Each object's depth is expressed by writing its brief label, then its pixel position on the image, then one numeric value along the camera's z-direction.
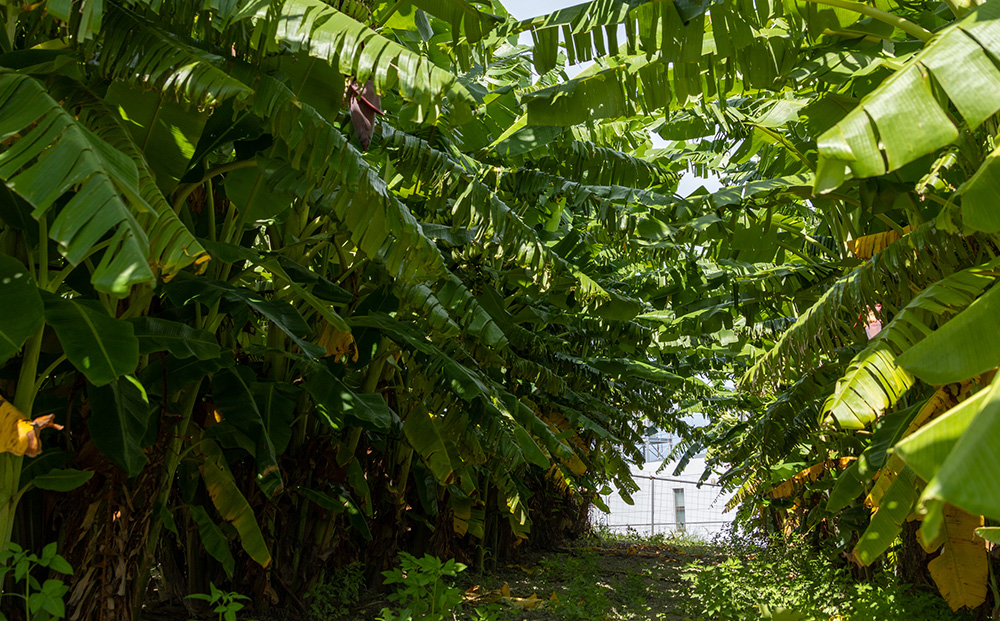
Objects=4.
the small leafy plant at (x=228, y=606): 3.62
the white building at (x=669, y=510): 27.94
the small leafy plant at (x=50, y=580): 2.99
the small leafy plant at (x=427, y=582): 4.32
